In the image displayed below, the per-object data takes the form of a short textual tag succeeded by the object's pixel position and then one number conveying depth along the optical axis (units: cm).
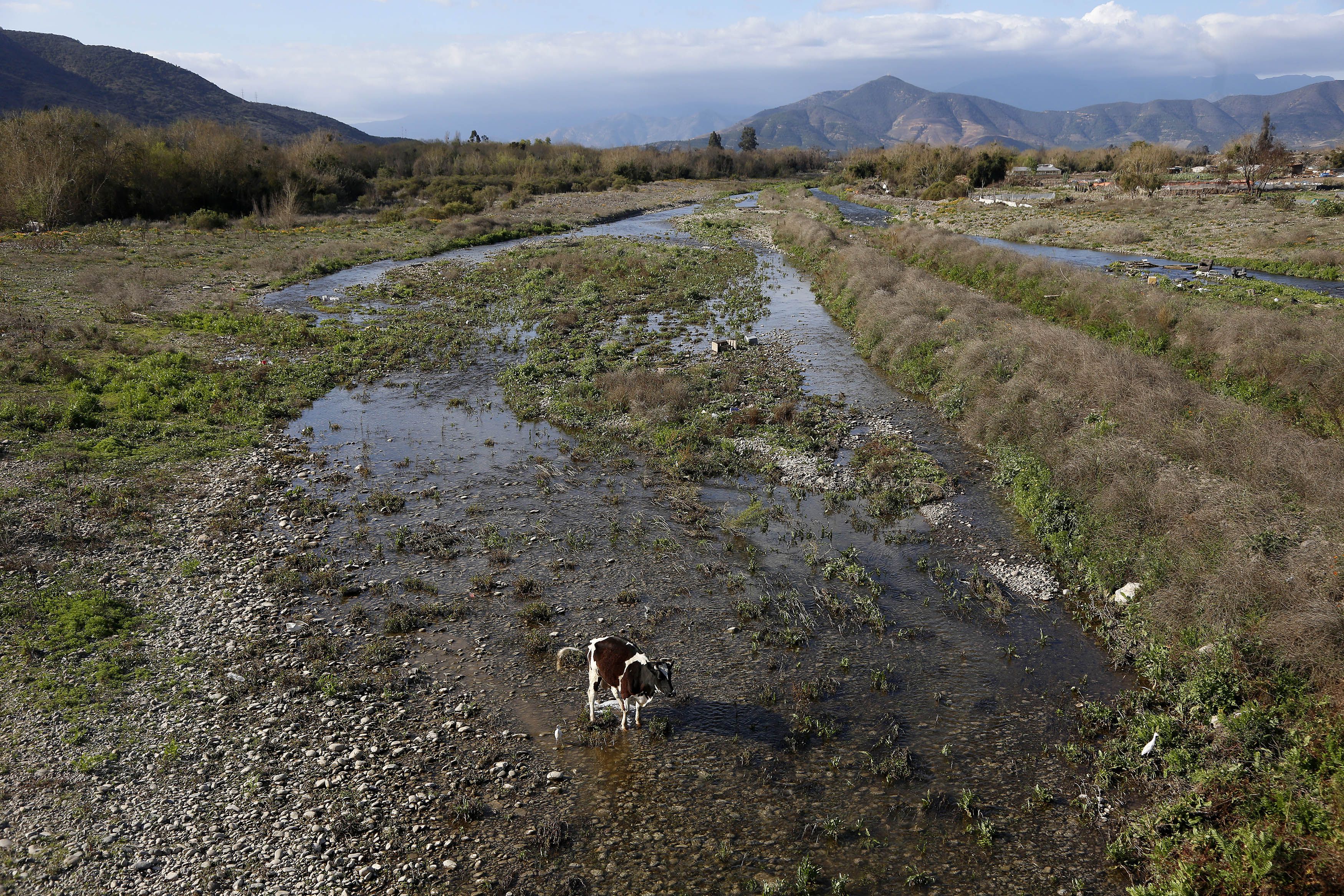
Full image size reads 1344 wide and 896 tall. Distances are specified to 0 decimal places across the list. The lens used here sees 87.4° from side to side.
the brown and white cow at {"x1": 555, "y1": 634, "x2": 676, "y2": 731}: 1091
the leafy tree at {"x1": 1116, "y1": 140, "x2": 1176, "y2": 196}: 8406
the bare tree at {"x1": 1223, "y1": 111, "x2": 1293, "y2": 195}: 7988
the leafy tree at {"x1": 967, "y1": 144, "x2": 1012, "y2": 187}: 10581
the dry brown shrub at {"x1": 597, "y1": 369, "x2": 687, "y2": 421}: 2425
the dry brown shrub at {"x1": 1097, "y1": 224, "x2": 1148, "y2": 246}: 5728
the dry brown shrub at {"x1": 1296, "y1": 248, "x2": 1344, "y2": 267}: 4312
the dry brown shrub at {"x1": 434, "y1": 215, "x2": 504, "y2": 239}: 6656
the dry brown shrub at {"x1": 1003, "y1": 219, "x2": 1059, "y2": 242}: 6325
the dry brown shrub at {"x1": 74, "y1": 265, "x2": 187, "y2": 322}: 3562
